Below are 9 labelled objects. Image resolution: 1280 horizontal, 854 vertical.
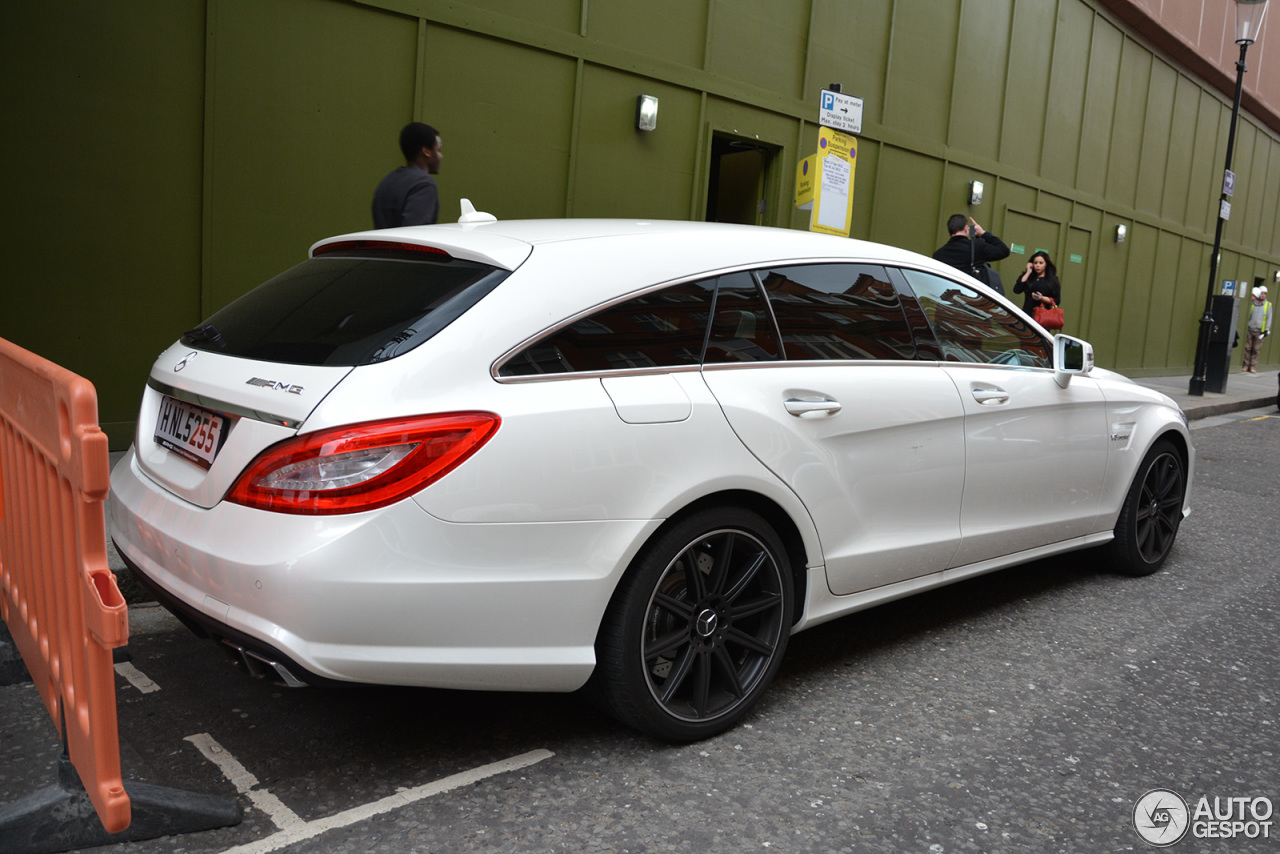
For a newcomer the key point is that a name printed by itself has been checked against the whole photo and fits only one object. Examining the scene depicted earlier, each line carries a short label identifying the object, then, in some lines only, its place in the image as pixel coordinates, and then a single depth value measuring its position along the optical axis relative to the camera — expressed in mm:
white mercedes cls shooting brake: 2430
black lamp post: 15172
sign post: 8562
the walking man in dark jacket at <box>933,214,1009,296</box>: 9242
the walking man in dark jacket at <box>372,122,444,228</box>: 5594
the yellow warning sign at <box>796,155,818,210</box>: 9112
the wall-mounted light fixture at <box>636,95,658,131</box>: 9133
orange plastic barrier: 2082
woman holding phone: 11109
